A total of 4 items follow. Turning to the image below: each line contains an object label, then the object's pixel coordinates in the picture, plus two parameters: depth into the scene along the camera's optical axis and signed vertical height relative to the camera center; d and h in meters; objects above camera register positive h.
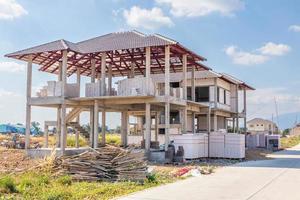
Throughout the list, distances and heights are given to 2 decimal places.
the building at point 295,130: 122.35 -1.40
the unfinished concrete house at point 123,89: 22.42 +2.03
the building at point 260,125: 105.88 +0.09
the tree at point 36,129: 69.56 -0.90
